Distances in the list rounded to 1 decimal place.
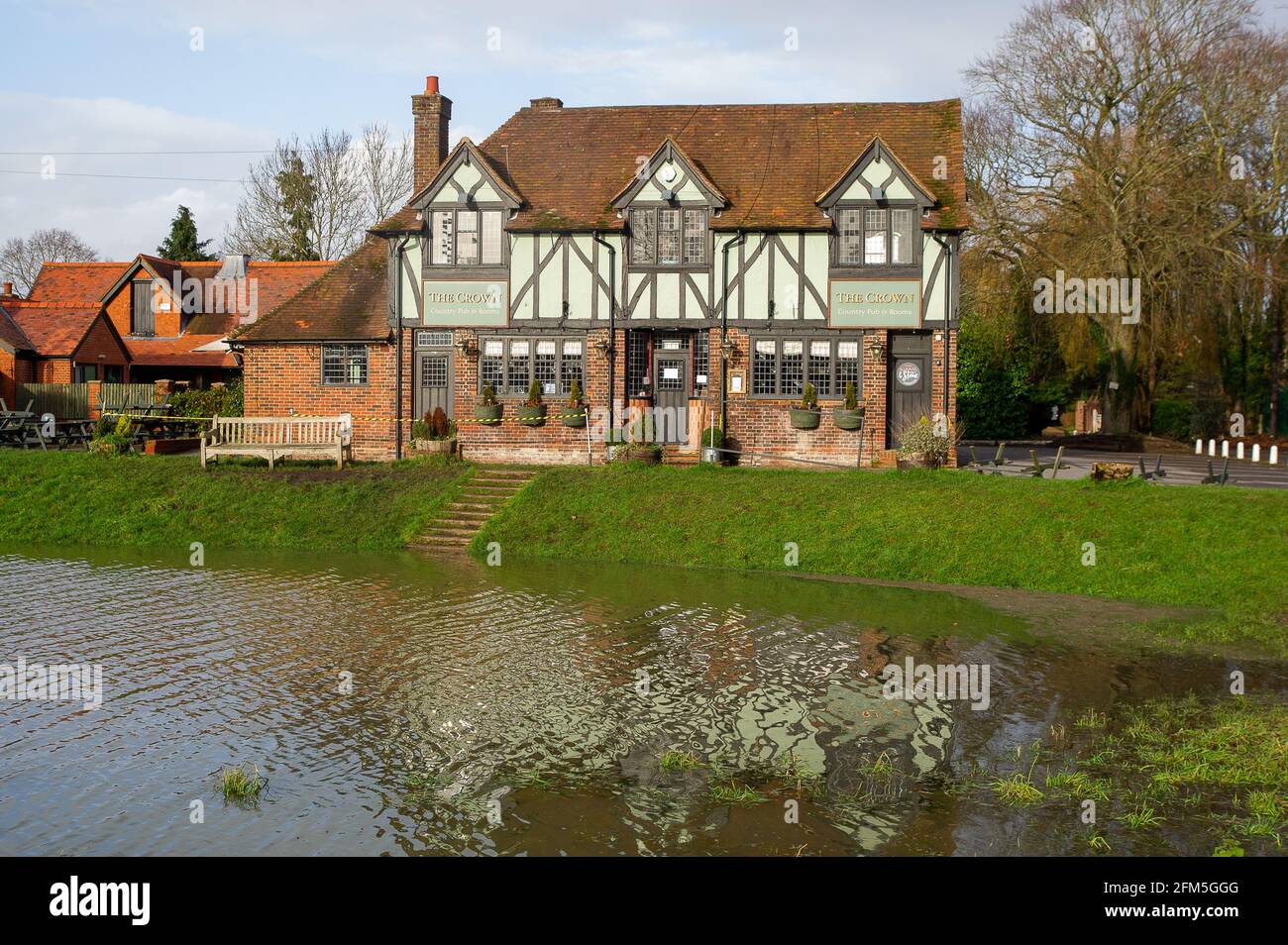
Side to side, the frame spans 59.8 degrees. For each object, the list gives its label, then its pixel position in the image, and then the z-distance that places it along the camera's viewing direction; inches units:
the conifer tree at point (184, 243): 2169.0
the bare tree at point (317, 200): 1974.7
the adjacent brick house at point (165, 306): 1626.5
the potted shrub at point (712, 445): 988.6
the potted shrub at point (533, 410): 1044.5
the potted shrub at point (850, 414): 1018.1
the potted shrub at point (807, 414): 1024.9
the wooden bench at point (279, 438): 1002.7
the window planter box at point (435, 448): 1044.5
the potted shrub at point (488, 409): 1044.5
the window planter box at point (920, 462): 938.1
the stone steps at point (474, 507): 852.0
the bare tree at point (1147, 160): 1455.5
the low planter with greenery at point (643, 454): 973.8
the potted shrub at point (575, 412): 1038.4
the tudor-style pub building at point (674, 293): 1031.0
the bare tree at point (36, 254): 3157.0
